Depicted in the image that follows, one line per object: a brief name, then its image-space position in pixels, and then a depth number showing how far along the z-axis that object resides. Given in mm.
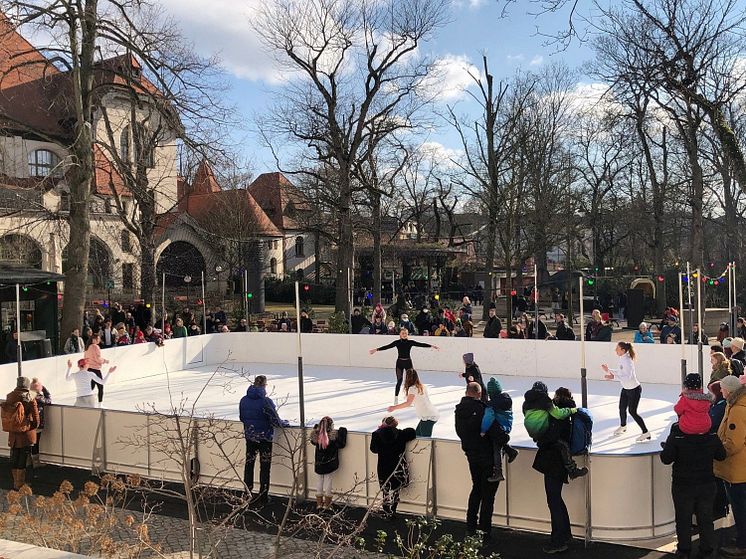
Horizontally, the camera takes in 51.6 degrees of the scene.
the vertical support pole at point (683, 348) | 11047
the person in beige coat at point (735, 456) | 7492
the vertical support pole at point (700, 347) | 12264
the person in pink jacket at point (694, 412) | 7109
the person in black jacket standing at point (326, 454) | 9016
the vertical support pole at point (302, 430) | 8712
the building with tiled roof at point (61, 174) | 22234
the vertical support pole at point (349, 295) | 23919
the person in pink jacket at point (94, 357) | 15051
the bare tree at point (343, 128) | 32188
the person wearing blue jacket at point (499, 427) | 7992
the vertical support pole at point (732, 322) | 17230
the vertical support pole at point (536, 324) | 20000
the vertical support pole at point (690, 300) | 11463
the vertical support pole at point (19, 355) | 14105
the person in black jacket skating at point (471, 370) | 11992
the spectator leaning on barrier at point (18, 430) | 10344
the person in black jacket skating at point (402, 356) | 15359
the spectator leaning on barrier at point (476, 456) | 8039
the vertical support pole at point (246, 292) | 25266
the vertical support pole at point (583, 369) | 10439
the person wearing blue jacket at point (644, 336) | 18094
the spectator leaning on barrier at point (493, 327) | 20234
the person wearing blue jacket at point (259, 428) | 9414
